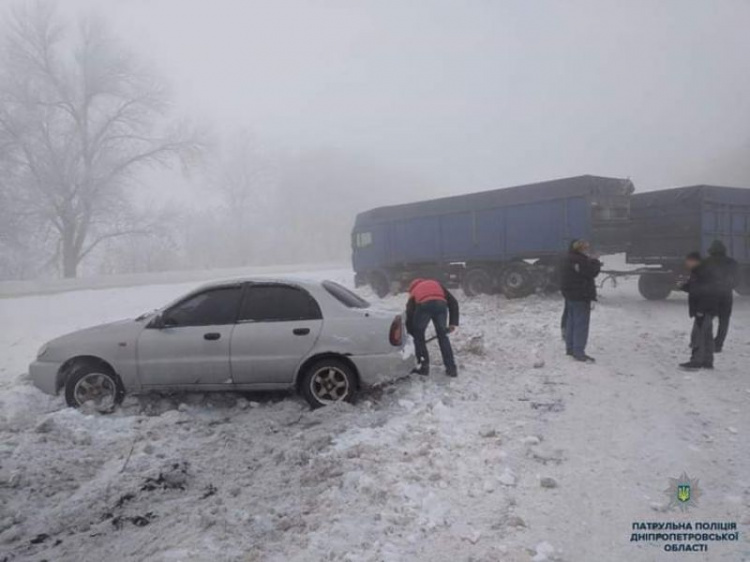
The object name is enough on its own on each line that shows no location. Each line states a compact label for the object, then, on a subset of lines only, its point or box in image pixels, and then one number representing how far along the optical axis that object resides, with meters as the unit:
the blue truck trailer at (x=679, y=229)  12.70
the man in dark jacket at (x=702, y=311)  6.59
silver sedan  5.42
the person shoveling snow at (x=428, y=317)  6.47
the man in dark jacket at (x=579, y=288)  7.25
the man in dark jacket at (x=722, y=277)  6.79
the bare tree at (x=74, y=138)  22.44
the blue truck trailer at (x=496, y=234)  13.44
